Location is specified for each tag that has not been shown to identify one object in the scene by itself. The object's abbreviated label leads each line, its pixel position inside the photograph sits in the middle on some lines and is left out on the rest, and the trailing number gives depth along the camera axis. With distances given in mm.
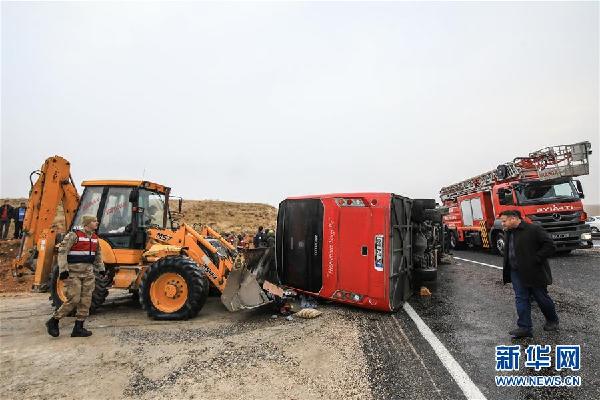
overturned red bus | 6250
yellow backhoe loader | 6430
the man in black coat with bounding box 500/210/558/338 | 4723
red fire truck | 11992
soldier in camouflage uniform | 5668
